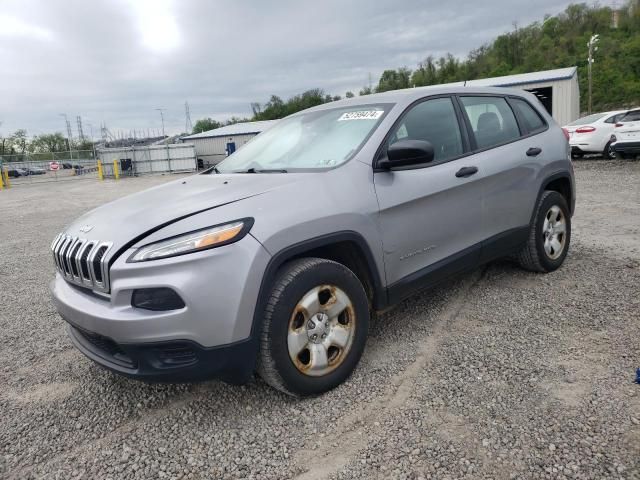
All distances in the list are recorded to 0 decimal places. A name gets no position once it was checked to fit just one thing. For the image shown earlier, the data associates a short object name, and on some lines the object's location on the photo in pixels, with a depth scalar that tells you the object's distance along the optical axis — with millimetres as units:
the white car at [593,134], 14570
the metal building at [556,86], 27312
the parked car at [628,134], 13047
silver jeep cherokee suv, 2260
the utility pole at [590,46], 36144
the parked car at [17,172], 39312
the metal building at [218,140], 39344
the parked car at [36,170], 35719
